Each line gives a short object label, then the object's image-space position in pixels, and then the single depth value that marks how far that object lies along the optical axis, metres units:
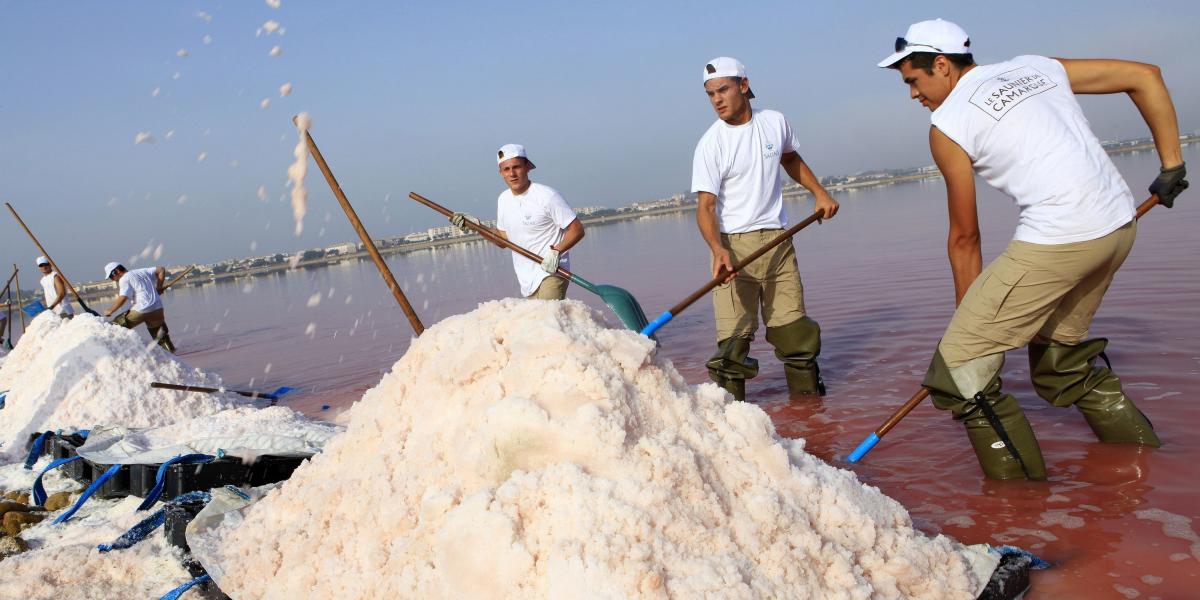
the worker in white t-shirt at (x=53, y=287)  10.34
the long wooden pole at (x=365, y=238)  2.91
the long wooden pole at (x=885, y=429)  2.66
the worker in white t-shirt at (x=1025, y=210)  2.42
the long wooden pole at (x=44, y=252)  8.97
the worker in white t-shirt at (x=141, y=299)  9.05
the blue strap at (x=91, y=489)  3.09
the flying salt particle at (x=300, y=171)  2.69
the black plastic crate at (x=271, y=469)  3.12
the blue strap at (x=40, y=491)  3.46
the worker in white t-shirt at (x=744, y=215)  4.07
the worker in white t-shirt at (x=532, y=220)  4.76
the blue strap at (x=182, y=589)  2.13
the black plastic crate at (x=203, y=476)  2.99
